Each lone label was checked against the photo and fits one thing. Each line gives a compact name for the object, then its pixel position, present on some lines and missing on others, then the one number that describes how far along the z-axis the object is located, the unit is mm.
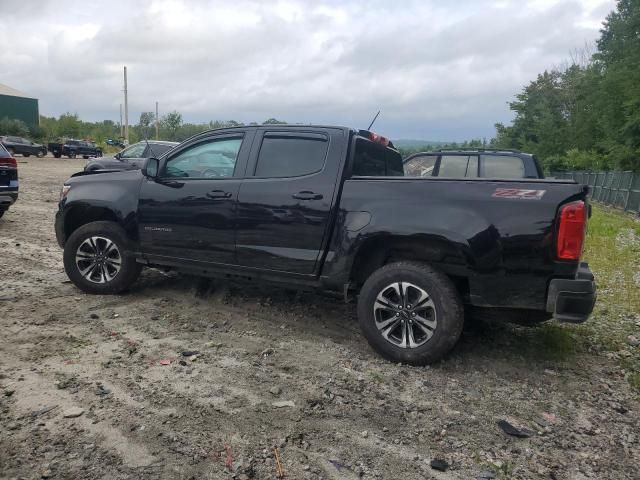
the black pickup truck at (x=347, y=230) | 3662
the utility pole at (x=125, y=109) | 54594
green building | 60594
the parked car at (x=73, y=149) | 40250
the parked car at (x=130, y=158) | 13570
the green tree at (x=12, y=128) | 51500
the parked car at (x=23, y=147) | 35281
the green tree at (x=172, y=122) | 95562
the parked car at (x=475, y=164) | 8172
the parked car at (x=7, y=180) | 9227
